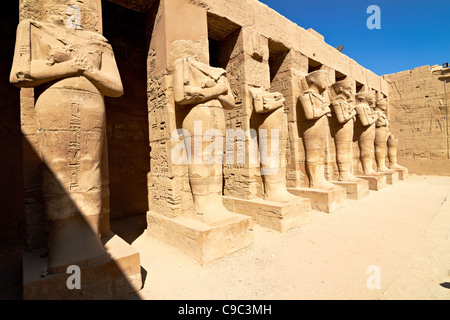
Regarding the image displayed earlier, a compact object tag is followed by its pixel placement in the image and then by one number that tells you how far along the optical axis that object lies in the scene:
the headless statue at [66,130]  2.15
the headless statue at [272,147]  4.41
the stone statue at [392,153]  10.18
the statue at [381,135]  8.91
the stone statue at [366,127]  7.73
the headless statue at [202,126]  3.19
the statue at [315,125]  5.44
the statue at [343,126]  6.60
